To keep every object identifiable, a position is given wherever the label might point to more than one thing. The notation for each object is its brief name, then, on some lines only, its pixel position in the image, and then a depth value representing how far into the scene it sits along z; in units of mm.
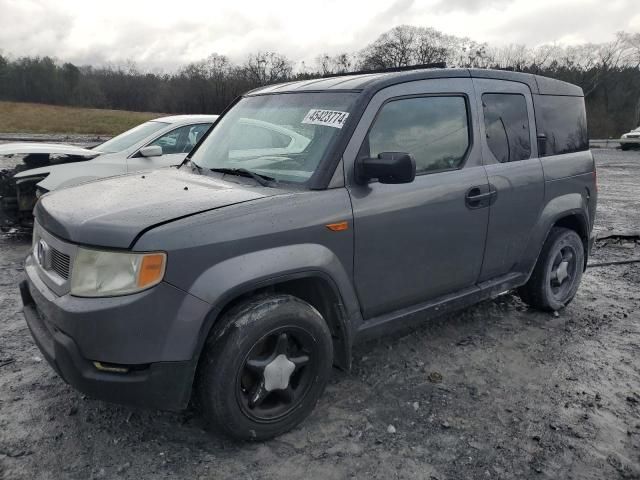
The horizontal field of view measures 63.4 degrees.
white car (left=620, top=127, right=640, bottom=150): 25453
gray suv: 2369
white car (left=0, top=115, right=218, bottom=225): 6344
